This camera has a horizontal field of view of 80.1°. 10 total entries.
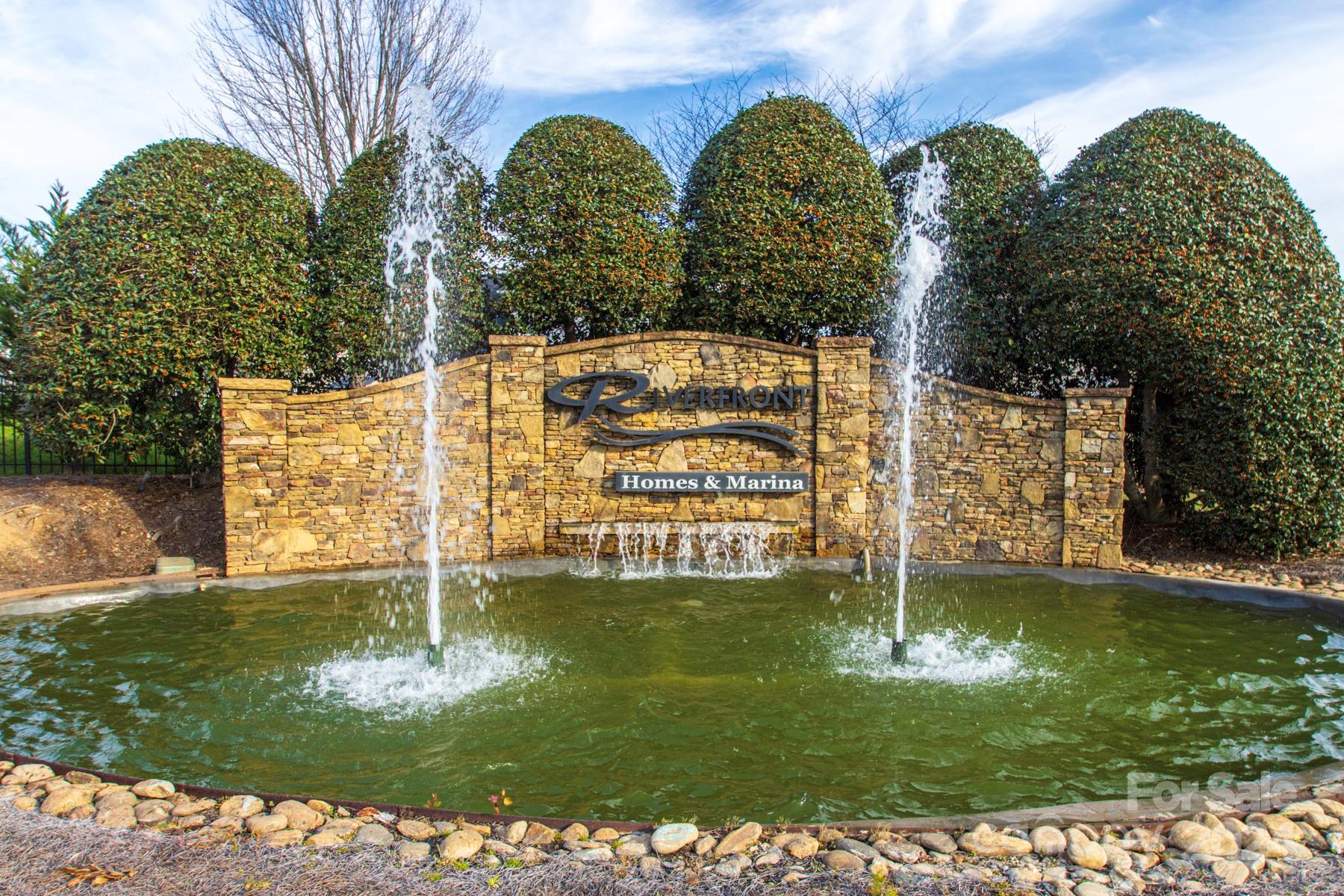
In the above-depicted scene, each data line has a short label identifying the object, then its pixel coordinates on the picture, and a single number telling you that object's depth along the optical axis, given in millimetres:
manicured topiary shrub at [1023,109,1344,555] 9789
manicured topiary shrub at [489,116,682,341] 11523
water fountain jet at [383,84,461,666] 11562
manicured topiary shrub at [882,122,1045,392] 11969
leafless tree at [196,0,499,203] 16656
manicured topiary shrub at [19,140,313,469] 10117
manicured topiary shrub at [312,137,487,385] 11633
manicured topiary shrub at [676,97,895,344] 11758
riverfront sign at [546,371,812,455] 10797
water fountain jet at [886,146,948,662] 11930
